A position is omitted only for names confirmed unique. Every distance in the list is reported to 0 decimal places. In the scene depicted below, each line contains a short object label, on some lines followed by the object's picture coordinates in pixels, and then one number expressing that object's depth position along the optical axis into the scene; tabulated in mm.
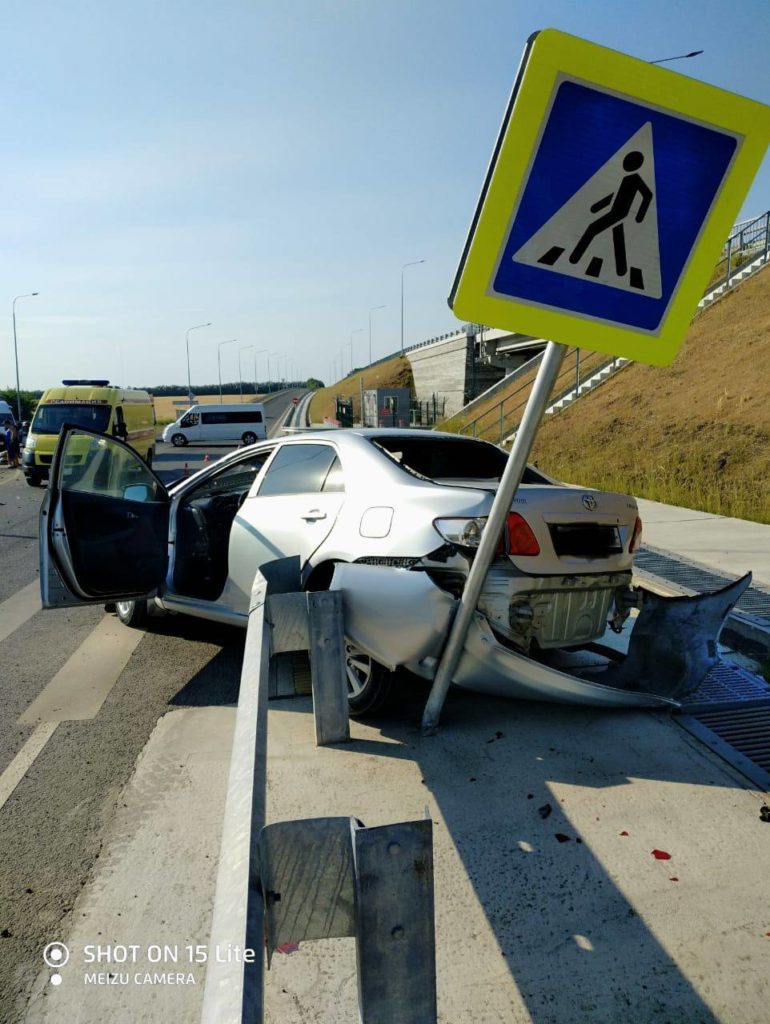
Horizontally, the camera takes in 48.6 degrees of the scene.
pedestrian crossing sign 3047
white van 40031
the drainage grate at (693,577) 6652
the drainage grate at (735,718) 4195
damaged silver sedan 4258
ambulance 19609
